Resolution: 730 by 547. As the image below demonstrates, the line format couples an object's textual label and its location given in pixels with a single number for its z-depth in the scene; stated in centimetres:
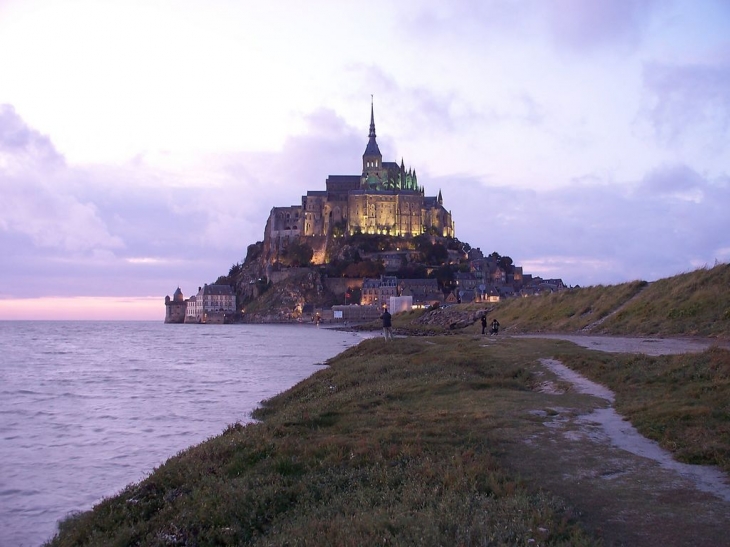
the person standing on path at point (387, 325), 3578
